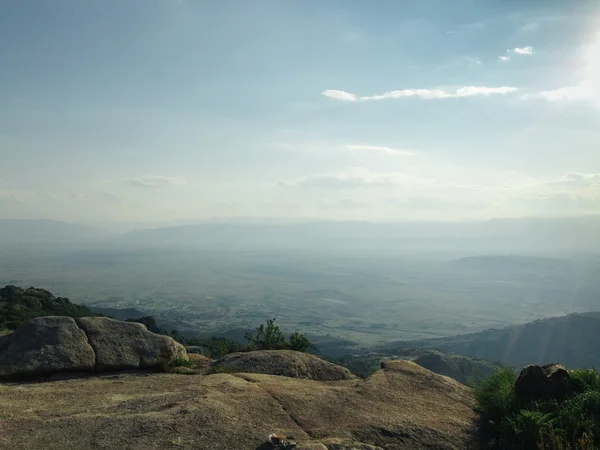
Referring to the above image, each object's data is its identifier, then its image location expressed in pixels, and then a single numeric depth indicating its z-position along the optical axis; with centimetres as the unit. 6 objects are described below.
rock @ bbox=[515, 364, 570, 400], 1002
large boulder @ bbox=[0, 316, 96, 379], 1166
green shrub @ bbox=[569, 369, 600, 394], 982
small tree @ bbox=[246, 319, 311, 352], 1655
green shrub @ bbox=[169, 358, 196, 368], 1354
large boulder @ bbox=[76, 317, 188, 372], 1278
